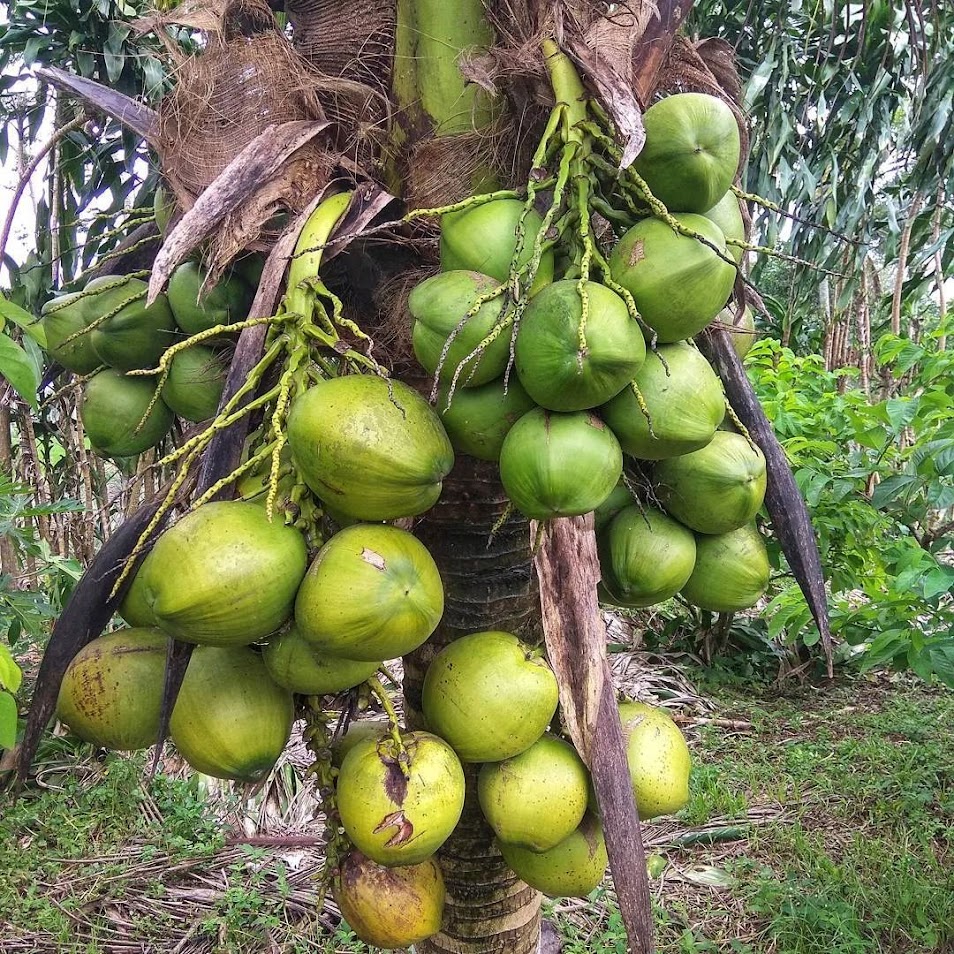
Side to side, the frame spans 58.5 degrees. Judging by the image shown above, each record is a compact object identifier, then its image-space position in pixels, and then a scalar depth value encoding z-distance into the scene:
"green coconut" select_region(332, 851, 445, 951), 1.25
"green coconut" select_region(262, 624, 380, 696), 1.11
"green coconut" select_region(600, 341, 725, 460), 1.10
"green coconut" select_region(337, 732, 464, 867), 1.14
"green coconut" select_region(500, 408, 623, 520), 1.03
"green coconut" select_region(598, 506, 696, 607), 1.31
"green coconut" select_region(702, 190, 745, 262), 1.35
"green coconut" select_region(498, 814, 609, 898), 1.30
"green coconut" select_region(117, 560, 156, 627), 1.29
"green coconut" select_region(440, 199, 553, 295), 1.12
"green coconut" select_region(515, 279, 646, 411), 0.99
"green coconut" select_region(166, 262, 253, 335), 1.39
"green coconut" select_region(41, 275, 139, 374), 1.47
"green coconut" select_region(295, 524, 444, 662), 1.03
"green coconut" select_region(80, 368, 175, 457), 1.49
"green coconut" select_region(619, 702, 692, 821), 1.33
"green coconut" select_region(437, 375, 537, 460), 1.14
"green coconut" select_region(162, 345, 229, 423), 1.40
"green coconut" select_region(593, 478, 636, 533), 1.39
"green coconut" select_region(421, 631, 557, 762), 1.21
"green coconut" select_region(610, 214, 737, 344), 1.07
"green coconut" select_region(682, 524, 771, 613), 1.41
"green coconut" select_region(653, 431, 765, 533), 1.29
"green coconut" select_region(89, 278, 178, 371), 1.44
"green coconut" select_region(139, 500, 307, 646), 1.04
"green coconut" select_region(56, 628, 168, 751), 1.24
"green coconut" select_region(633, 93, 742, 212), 1.12
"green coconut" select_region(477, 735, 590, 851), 1.21
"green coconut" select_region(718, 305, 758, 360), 1.51
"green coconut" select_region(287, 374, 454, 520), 1.05
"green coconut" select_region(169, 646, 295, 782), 1.17
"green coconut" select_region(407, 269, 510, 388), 1.07
